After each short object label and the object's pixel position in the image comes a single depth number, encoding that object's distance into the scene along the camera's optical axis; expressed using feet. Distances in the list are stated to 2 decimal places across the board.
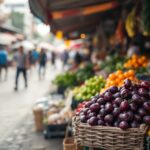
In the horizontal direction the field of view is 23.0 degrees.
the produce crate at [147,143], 12.62
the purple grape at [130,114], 12.75
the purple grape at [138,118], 12.80
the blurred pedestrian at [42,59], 69.15
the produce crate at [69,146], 16.29
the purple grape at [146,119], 12.66
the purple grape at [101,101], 14.01
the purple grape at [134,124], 12.58
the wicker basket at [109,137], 12.39
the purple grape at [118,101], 13.51
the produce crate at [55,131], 23.16
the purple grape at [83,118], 13.47
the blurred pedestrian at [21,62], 50.57
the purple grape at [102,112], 13.41
